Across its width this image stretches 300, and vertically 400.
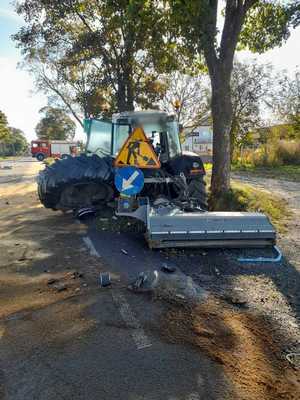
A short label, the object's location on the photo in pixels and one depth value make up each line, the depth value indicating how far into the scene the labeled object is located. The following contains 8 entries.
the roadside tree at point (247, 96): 22.67
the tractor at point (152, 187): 4.88
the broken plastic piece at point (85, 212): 7.07
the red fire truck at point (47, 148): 46.62
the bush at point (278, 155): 22.04
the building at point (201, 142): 49.92
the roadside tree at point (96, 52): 13.66
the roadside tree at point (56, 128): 62.00
